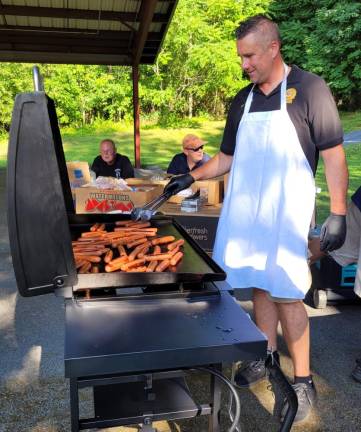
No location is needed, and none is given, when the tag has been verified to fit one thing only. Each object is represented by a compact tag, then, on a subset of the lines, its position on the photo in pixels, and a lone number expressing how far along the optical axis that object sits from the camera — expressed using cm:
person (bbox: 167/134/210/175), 518
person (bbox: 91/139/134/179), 579
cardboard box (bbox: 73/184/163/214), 446
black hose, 149
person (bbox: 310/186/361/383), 275
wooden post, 938
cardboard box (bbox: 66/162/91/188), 538
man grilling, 214
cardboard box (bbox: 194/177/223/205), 478
